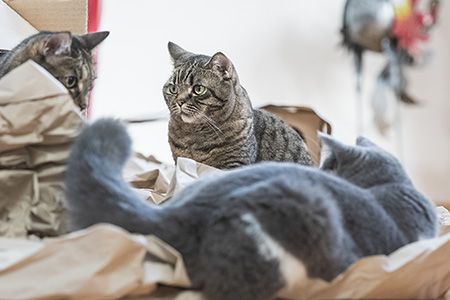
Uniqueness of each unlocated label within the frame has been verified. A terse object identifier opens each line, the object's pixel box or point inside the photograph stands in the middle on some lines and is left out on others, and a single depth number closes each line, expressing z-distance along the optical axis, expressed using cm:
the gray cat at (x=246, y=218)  79
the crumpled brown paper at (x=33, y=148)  102
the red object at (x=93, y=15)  185
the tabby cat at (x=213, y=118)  147
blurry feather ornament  198
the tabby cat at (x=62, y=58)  120
